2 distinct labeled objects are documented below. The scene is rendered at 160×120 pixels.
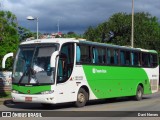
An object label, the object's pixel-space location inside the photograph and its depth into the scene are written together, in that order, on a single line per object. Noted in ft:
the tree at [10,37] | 121.15
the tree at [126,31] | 192.03
